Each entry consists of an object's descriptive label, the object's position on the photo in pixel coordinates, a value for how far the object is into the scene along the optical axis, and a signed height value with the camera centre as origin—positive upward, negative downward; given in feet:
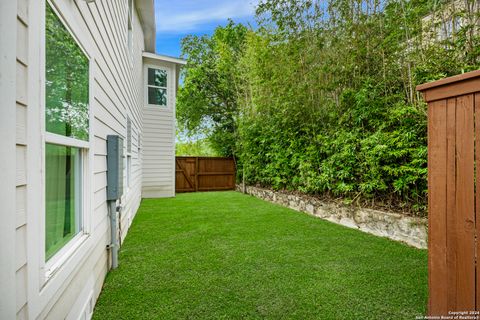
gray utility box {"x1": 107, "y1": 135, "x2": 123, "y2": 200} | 9.11 -0.22
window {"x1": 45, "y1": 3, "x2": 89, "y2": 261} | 4.60 +0.59
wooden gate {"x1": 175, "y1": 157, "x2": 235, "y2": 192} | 34.99 -1.83
